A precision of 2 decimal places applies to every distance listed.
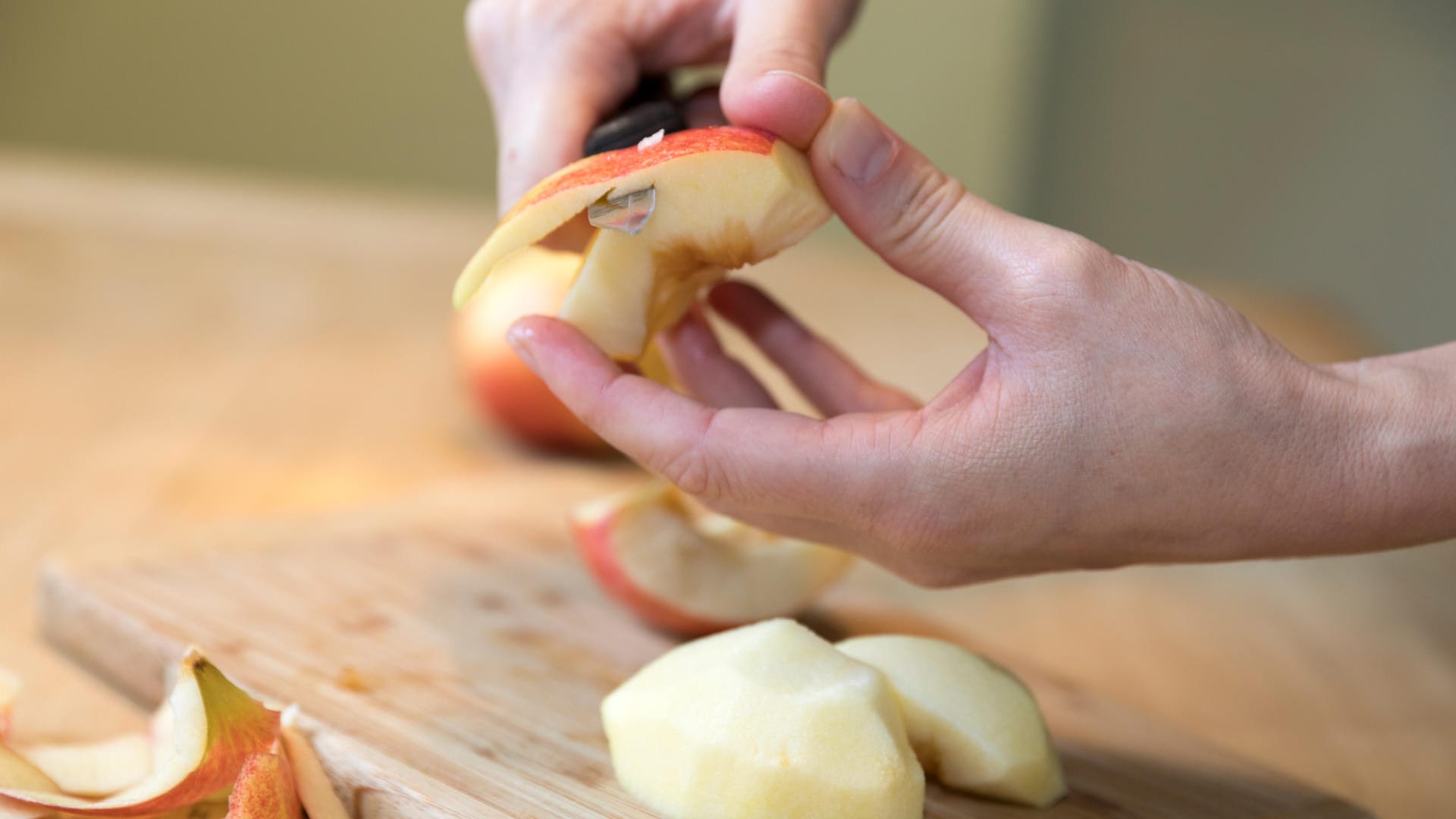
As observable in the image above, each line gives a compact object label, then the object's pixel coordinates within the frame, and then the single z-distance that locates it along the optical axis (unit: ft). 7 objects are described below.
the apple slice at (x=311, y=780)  2.09
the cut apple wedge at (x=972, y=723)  2.11
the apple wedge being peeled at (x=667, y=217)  2.06
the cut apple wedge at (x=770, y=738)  2.01
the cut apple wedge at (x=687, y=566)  2.42
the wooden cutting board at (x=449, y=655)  2.12
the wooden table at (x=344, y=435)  2.50
